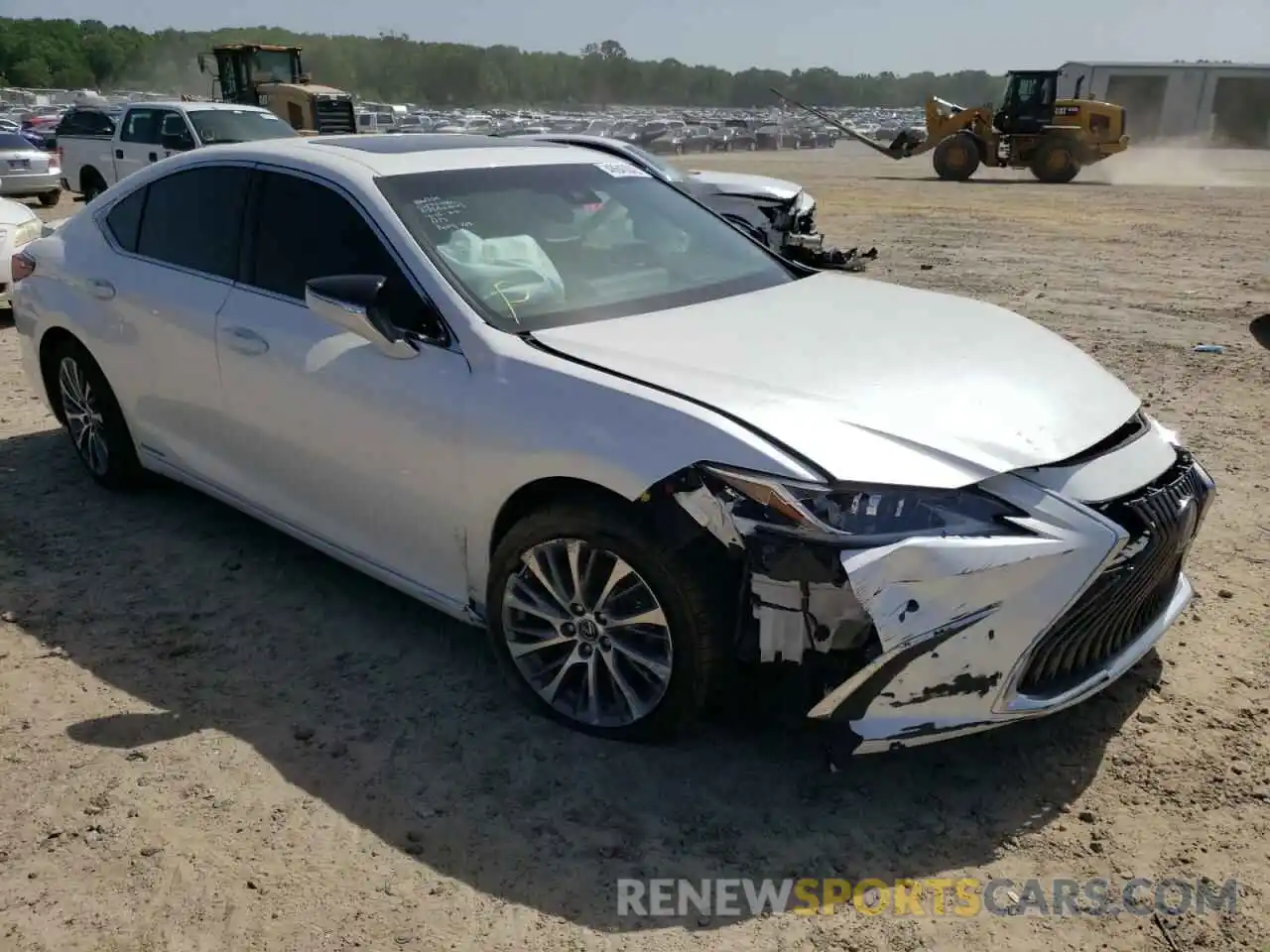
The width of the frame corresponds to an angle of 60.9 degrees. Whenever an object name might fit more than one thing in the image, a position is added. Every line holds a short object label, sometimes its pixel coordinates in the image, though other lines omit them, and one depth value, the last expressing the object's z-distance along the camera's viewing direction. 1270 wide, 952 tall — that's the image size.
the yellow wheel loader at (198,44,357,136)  24.00
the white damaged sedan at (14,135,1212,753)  2.69
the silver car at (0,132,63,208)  18.52
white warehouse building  51.88
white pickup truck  15.65
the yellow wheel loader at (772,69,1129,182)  25.81
